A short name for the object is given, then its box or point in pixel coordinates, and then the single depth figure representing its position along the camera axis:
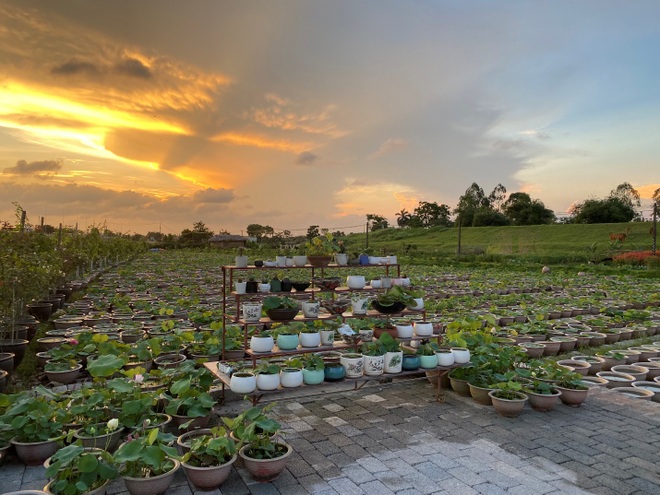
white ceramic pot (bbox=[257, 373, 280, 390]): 4.27
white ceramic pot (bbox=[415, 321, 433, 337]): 5.71
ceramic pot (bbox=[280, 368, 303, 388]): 4.41
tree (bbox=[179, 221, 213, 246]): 57.87
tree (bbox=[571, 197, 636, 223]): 50.97
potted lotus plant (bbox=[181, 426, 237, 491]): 3.22
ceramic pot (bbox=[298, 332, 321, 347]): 5.02
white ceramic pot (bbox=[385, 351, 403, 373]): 5.00
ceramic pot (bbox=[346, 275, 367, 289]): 5.75
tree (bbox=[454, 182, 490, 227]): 61.88
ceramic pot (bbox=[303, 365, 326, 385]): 4.56
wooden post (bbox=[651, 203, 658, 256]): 26.31
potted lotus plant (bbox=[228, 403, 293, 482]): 3.35
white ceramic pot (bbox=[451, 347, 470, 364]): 5.31
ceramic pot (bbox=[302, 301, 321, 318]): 5.42
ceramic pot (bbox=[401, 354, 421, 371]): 5.12
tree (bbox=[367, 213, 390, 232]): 64.42
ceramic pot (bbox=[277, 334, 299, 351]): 4.92
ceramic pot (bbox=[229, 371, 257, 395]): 4.19
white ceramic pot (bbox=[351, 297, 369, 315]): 5.81
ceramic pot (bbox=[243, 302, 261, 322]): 5.03
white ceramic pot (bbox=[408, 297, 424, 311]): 5.90
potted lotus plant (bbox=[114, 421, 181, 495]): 2.99
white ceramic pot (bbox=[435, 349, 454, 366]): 5.20
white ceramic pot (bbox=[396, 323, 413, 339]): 5.63
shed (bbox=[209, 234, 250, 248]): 56.29
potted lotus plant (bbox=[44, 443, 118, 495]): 2.90
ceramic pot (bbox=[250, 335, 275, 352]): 4.83
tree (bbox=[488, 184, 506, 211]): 82.12
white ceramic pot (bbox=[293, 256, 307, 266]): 5.67
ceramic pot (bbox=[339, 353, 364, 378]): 4.81
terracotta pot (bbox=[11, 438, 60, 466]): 3.56
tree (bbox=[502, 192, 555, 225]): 57.74
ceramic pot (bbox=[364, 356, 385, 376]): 4.91
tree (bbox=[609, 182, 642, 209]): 63.21
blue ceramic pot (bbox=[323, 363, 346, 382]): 4.66
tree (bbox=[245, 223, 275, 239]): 58.39
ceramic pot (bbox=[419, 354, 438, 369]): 5.14
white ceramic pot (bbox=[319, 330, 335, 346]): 5.15
